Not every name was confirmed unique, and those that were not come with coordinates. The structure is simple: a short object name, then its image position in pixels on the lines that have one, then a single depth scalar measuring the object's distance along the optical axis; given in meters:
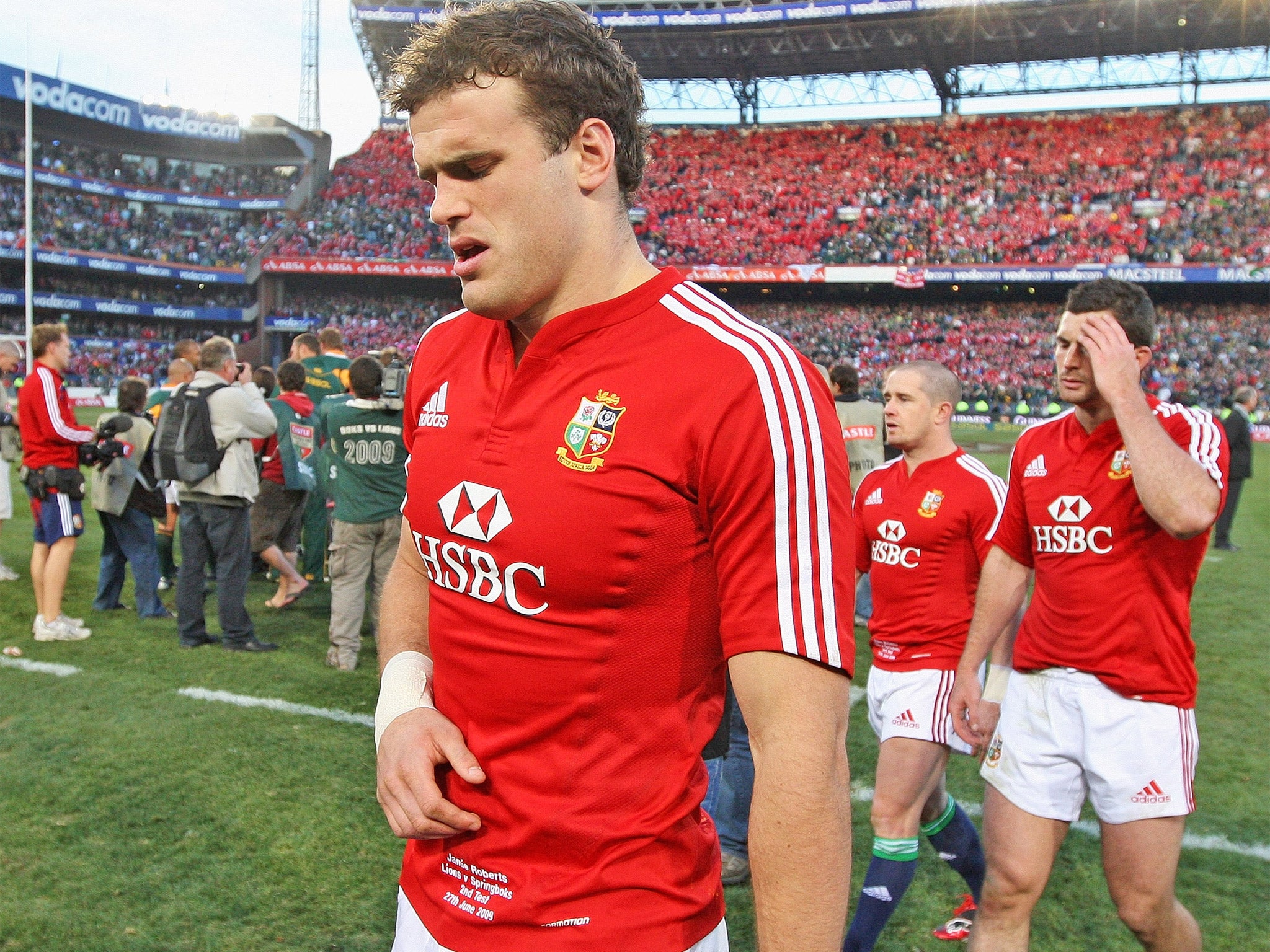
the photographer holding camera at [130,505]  7.83
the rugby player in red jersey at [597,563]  1.28
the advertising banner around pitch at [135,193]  42.53
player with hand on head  2.85
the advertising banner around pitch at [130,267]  40.53
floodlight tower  54.84
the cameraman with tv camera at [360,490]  7.02
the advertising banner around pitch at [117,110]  41.31
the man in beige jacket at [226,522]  7.25
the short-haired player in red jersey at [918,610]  3.59
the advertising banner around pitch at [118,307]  40.12
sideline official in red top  7.23
